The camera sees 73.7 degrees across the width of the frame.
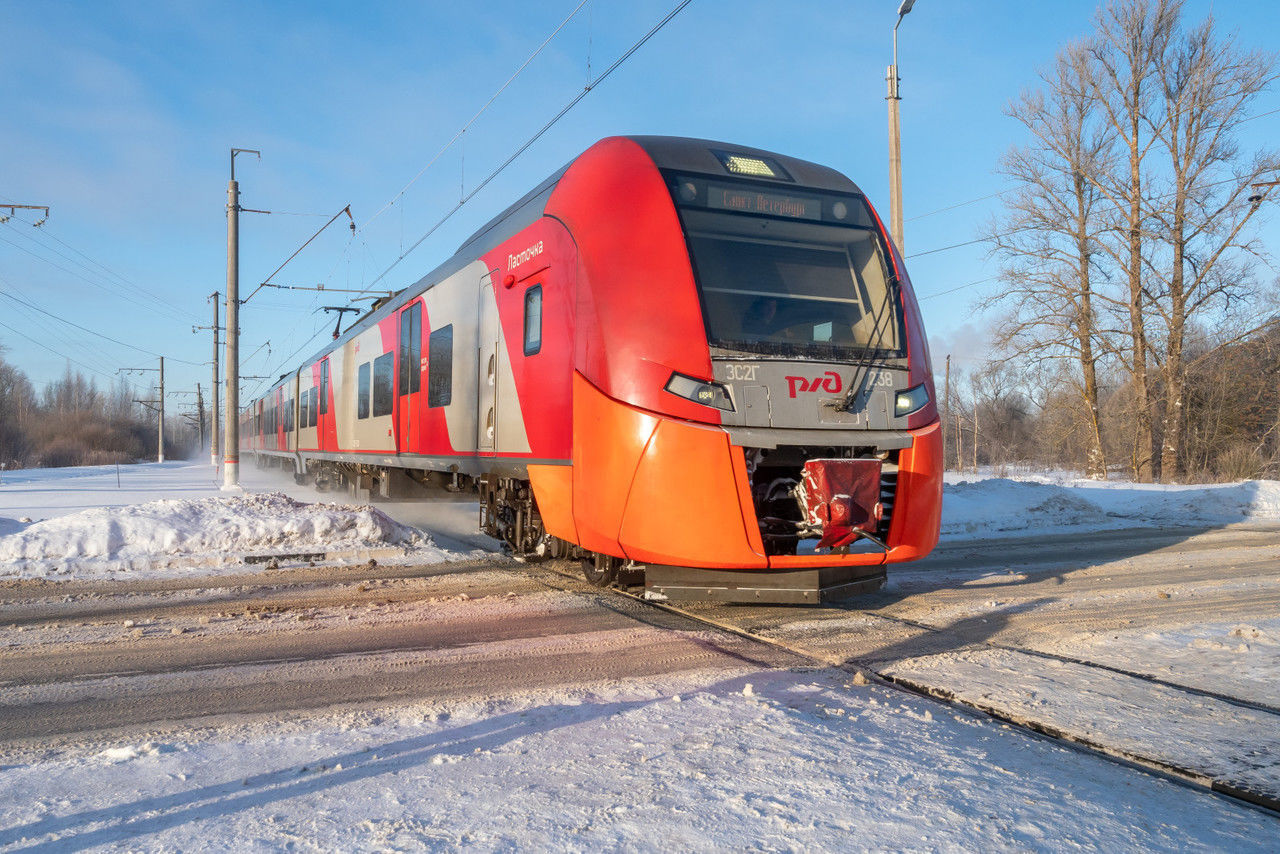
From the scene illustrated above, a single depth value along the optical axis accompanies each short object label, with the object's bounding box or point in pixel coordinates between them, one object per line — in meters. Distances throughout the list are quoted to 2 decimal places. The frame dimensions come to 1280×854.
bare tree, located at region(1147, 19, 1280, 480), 24.52
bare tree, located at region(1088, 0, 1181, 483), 24.91
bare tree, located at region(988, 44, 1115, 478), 25.33
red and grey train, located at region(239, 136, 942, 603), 5.77
